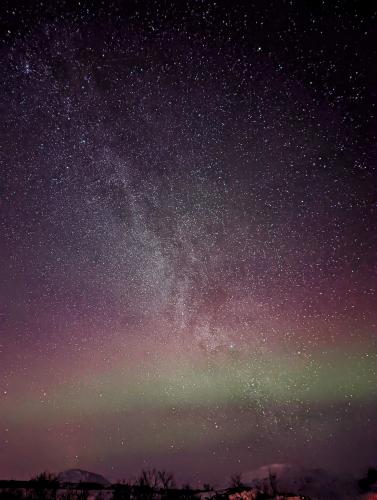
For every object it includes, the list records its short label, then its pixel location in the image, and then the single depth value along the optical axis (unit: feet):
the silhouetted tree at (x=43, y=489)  112.98
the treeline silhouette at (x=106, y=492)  114.62
